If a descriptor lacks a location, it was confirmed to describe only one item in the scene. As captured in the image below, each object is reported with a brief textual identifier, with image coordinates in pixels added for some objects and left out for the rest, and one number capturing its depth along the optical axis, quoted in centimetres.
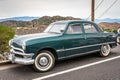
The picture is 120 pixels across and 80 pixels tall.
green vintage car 314
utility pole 784
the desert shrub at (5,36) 497
